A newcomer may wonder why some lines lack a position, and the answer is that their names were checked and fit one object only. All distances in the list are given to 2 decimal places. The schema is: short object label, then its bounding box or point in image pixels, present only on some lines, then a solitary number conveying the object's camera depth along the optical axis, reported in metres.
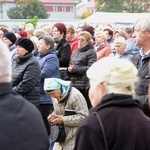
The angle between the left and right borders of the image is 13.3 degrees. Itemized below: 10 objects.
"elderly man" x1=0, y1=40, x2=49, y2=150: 3.75
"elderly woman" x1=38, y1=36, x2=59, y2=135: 10.17
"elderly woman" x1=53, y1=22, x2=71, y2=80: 11.79
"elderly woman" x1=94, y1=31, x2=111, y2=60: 12.11
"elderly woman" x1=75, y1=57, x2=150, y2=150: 4.16
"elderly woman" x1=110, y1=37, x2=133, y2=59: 11.23
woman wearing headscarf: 7.76
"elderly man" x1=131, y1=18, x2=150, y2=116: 6.38
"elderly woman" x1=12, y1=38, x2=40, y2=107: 9.22
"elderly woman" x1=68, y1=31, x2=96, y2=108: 10.83
